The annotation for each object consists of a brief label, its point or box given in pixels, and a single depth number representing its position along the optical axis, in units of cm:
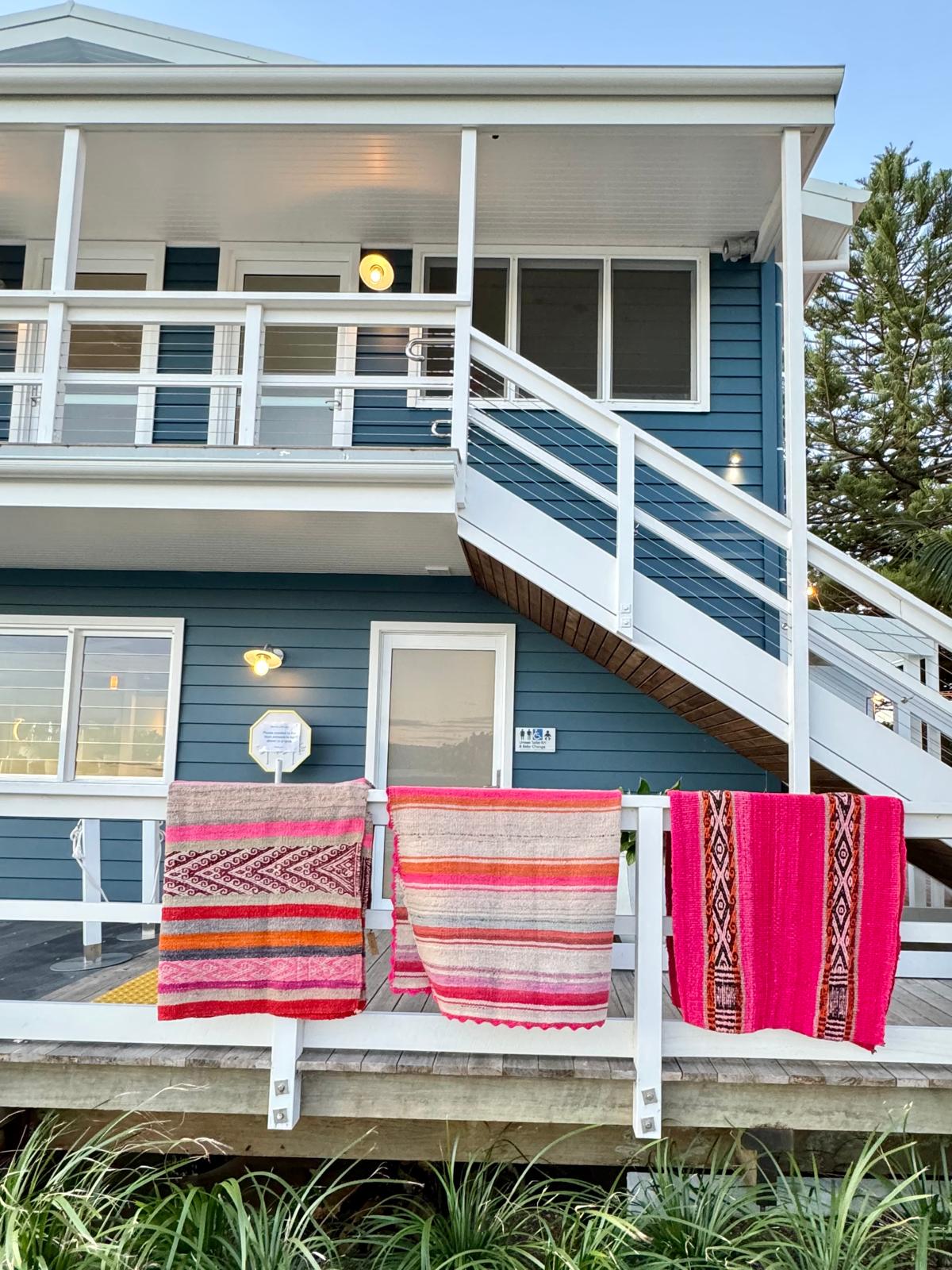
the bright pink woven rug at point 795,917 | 276
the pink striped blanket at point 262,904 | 282
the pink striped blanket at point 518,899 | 274
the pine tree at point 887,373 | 1434
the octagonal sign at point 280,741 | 595
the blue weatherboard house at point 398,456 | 466
